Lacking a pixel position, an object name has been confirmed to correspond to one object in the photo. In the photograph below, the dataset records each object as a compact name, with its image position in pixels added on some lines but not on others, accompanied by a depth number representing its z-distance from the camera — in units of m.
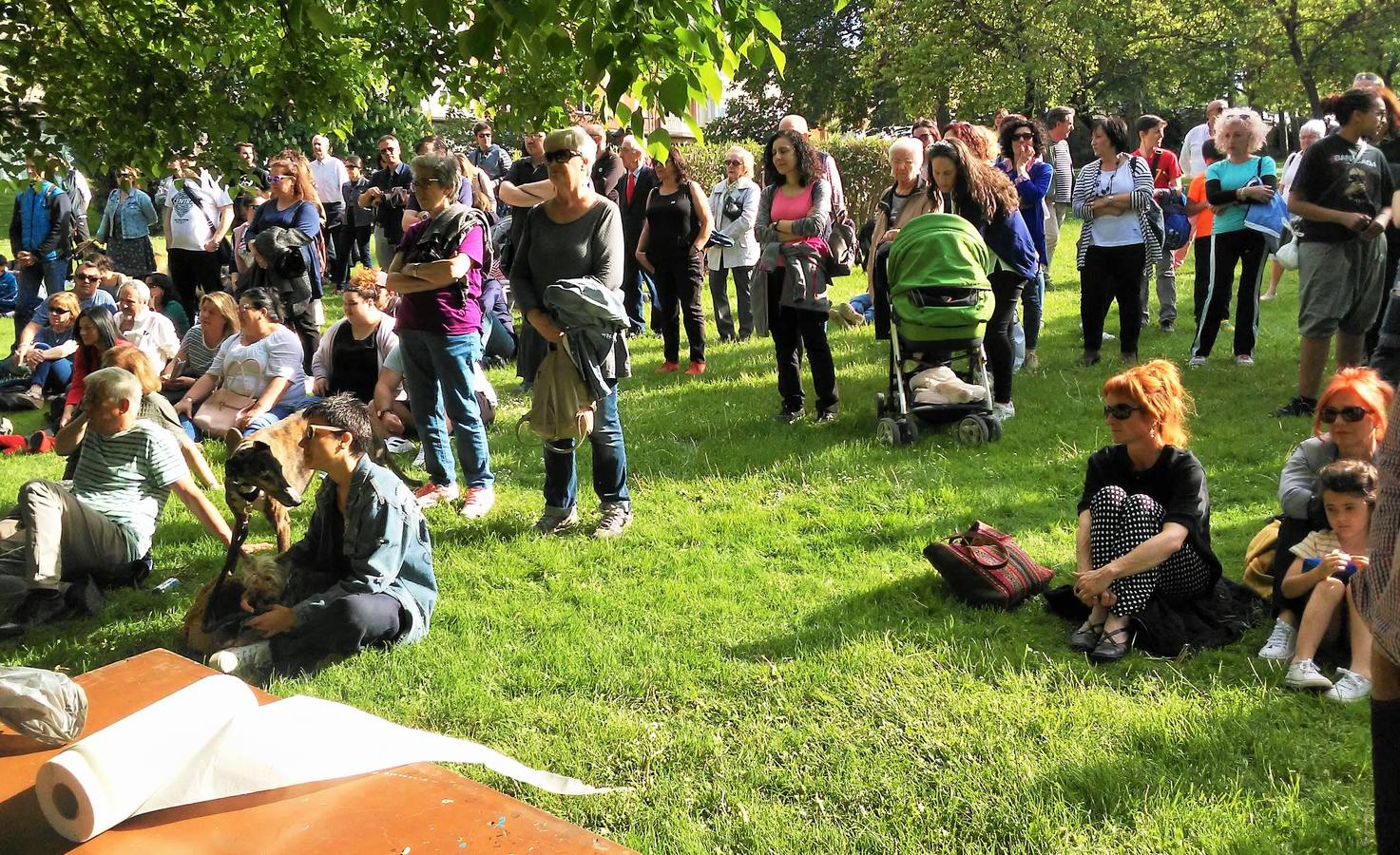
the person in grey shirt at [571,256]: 5.95
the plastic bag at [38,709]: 2.42
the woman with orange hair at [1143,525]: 4.59
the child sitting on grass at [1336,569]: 4.21
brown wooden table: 1.97
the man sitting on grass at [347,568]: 4.88
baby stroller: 7.44
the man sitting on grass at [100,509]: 5.80
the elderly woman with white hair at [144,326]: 9.83
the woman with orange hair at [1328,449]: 4.58
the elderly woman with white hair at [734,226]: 11.38
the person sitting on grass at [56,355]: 10.52
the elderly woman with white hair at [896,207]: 8.07
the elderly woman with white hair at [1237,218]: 8.84
